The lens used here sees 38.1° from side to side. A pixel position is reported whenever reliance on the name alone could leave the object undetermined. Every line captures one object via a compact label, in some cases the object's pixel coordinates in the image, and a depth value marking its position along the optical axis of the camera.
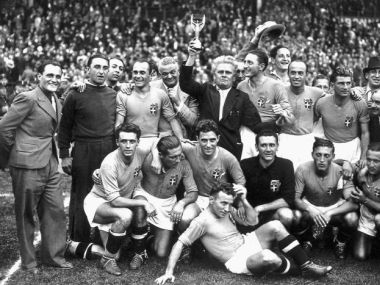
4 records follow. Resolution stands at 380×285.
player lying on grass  5.35
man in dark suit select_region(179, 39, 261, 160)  6.41
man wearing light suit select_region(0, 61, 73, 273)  5.37
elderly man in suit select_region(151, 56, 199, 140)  6.52
